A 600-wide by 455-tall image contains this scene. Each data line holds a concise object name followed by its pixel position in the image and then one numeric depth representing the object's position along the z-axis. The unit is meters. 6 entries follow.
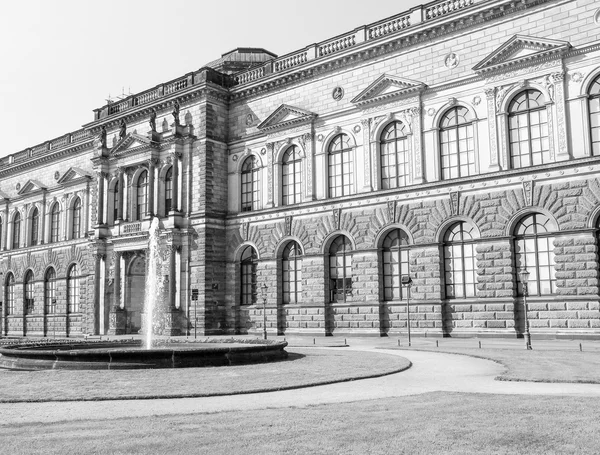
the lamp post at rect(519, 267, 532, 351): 26.56
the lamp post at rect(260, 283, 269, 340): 36.92
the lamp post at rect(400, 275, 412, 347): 31.46
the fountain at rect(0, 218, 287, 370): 19.58
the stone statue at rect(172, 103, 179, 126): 44.69
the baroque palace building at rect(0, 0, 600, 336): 31.28
